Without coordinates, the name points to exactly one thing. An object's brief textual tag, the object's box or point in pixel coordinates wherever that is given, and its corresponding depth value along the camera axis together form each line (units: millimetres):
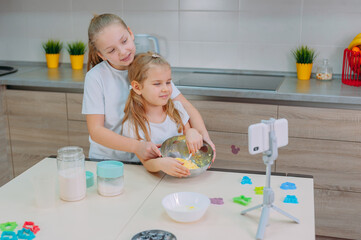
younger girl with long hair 1613
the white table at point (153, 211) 1121
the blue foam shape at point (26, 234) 1097
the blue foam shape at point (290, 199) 1281
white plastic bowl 1142
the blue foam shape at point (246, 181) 1418
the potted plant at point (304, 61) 2641
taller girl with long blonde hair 1630
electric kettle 2837
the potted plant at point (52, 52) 3070
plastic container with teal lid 1314
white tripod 1107
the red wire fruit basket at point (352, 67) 2467
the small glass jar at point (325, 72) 2637
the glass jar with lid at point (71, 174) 1289
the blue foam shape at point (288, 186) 1373
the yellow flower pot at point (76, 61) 3027
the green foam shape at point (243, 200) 1265
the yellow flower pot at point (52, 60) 3080
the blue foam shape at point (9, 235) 1095
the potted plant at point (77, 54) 3025
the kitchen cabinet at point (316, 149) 2277
